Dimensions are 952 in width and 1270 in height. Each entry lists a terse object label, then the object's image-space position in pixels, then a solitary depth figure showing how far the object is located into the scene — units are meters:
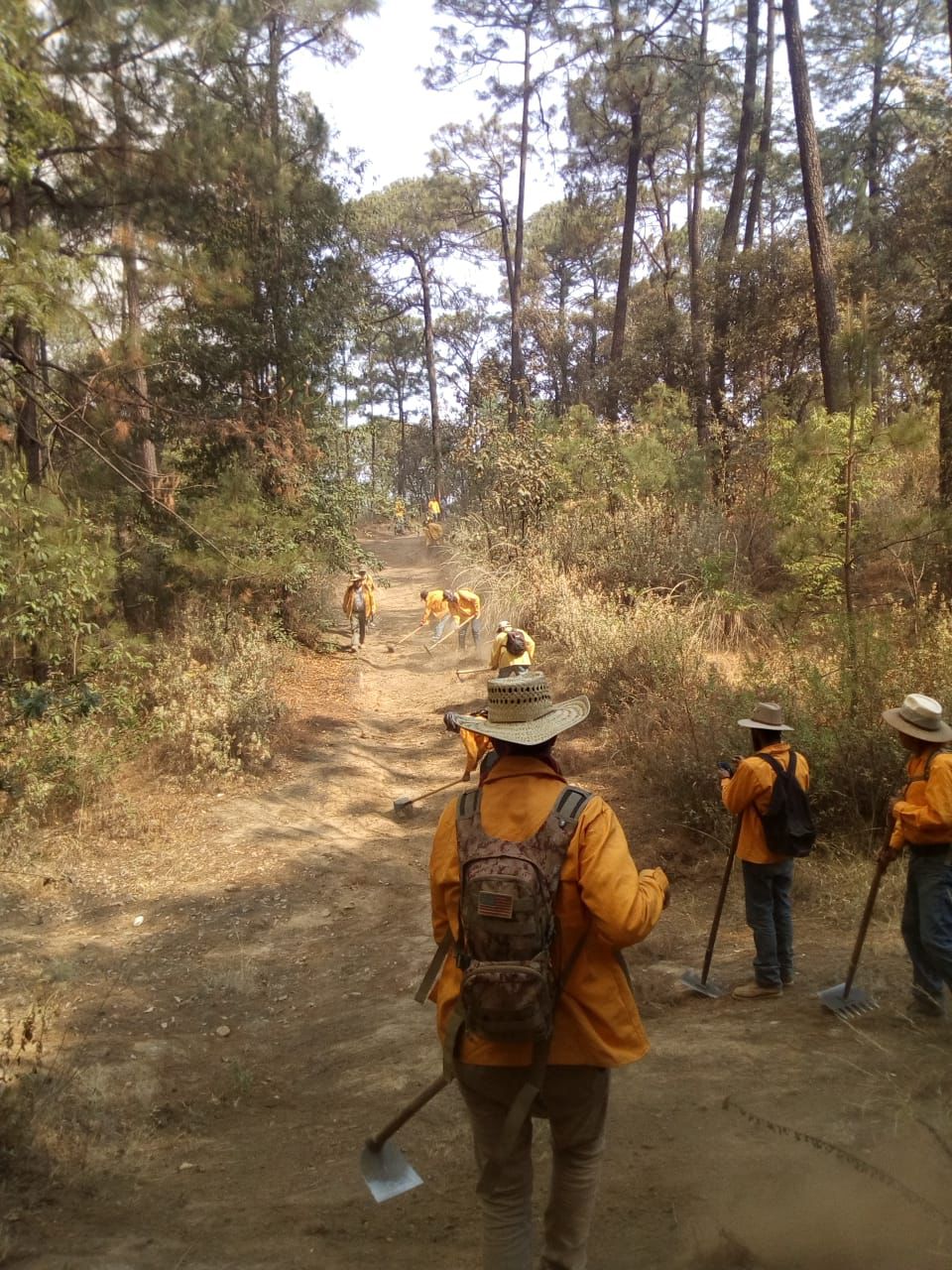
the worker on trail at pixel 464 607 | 14.23
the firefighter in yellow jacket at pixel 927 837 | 3.96
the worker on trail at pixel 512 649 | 9.12
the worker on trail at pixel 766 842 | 4.61
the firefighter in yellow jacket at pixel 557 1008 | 2.32
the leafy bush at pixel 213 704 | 9.54
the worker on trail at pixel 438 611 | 14.96
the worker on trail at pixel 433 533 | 27.75
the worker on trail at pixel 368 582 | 15.48
